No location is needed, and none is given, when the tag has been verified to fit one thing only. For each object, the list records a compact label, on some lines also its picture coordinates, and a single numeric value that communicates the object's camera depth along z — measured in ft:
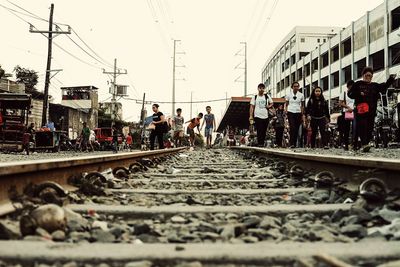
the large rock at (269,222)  7.89
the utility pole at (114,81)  181.94
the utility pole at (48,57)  87.10
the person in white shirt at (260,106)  36.42
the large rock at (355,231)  7.33
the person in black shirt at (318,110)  35.96
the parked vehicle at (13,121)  57.98
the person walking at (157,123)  42.88
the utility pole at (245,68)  205.14
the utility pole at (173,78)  190.49
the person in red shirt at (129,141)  113.50
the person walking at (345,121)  37.14
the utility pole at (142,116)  189.12
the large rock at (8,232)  6.73
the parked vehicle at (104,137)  98.48
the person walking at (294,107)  38.01
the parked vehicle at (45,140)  68.44
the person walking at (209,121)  60.29
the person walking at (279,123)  44.29
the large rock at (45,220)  7.02
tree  210.59
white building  114.21
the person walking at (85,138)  82.07
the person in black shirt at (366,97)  27.89
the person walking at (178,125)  59.26
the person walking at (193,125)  60.90
